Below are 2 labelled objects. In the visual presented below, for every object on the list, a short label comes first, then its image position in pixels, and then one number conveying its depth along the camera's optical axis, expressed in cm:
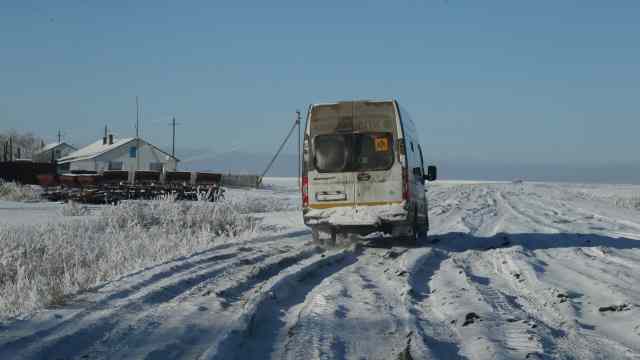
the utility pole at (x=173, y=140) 9856
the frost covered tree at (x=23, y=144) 14100
